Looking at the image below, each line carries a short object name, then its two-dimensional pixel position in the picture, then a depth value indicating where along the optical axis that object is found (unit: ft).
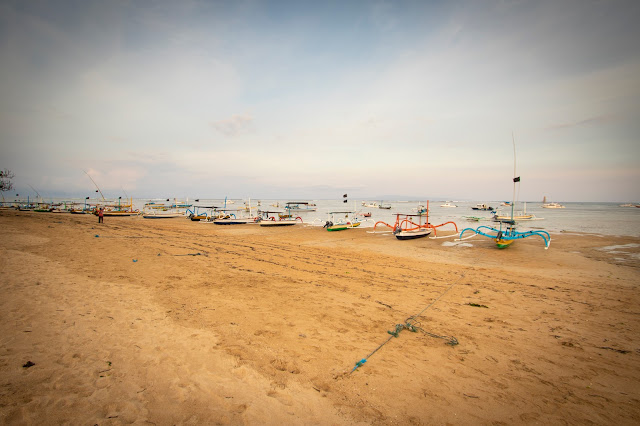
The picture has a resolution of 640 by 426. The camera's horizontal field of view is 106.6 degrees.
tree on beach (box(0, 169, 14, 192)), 117.64
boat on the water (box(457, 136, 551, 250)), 54.90
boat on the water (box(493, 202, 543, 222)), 142.59
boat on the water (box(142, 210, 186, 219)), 133.85
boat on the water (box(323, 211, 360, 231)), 89.70
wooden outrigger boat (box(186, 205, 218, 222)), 122.11
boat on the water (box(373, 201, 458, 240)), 67.51
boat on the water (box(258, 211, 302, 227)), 103.30
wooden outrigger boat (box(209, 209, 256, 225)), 107.55
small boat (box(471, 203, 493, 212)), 249.30
